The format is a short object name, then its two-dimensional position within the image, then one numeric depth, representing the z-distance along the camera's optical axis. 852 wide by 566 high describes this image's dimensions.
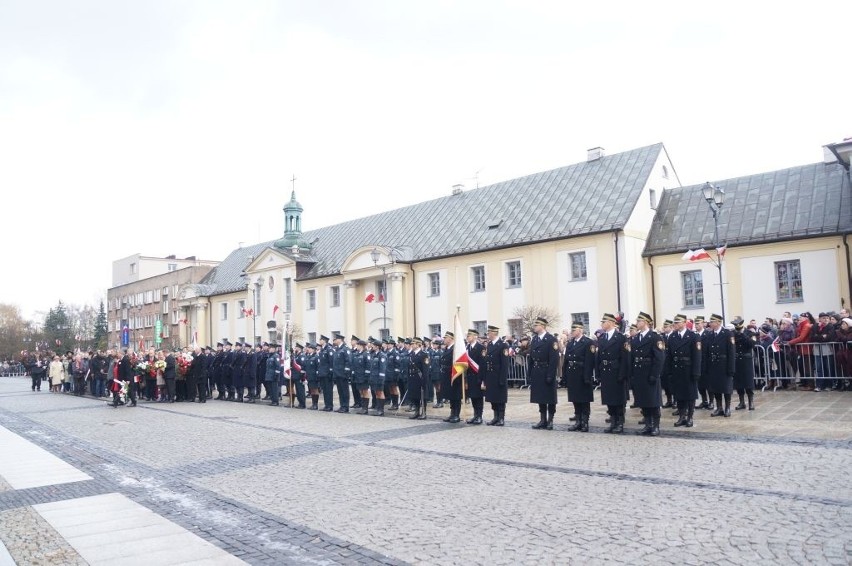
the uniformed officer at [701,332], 13.04
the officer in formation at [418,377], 15.50
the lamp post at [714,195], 20.52
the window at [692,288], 28.55
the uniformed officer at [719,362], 12.63
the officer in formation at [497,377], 13.47
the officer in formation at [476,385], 13.86
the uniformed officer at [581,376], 12.23
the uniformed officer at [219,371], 23.25
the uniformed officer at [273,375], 20.27
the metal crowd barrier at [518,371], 23.25
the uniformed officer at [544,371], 12.58
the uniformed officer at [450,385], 14.21
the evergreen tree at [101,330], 80.50
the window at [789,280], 26.09
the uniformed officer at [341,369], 17.59
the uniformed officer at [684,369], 11.92
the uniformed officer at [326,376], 17.95
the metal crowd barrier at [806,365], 16.42
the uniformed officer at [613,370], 11.85
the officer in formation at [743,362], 13.34
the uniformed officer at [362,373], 16.81
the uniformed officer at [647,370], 11.34
